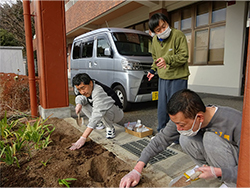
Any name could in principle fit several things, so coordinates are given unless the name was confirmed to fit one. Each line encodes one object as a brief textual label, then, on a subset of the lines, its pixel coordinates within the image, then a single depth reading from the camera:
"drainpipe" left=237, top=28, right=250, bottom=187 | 0.66
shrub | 4.10
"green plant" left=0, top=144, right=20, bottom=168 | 1.84
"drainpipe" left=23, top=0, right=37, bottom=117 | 3.61
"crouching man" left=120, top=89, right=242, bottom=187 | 1.32
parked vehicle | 4.16
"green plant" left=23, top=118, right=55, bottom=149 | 2.33
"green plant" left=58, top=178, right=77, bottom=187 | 1.53
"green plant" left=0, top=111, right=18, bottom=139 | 2.52
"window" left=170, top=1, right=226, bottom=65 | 6.23
